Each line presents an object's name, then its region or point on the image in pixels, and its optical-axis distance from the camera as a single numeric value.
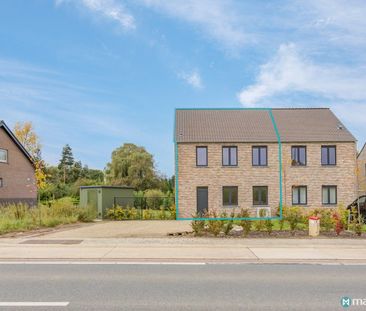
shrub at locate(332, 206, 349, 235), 16.34
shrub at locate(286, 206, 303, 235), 17.35
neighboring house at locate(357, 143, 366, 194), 39.72
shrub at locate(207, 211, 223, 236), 15.94
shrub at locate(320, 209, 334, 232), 17.19
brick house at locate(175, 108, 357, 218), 31.75
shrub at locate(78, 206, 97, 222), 25.00
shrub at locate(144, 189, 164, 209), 33.31
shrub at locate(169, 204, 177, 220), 29.53
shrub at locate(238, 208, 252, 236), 16.08
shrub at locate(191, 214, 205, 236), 16.38
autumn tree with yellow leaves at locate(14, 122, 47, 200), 57.84
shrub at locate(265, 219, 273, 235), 16.28
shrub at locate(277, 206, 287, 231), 28.52
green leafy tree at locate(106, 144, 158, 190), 56.47
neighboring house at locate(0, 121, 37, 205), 39.84
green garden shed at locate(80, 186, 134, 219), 28.59
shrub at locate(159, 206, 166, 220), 28.92
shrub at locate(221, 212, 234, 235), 16.11
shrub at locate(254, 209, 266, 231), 16.72
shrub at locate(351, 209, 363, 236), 16.28
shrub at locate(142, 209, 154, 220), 28.70
